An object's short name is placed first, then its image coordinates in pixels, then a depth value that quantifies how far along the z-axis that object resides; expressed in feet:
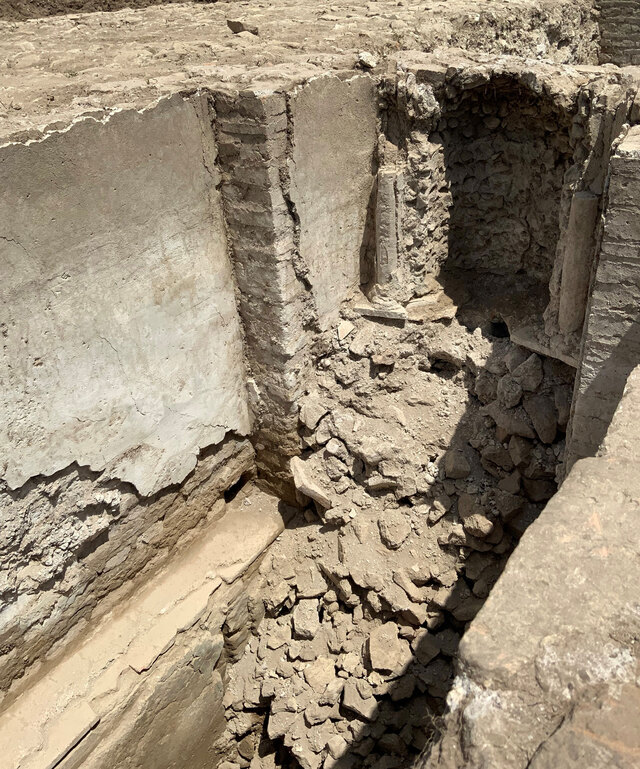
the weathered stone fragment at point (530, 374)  13.37
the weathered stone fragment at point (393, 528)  13.92
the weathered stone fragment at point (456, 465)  13.80
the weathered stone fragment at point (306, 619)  14.05
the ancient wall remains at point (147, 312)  9.95
